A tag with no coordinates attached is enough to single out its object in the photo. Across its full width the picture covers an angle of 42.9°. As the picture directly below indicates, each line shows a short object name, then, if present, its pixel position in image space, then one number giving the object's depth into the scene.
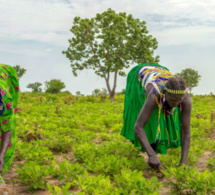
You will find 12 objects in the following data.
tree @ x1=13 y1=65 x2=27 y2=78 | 44.56
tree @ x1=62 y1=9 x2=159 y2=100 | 22.19
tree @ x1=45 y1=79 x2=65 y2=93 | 45.72
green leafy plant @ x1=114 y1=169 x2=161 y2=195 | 2.73
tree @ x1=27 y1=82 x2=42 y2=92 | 55.55
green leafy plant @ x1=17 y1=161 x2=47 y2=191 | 3.14
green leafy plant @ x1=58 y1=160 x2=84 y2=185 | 3.22
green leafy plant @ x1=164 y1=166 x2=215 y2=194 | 2.84
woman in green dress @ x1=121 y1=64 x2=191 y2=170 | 3.44
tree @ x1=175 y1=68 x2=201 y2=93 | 55.66
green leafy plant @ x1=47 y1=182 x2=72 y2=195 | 2.54
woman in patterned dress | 3.05
